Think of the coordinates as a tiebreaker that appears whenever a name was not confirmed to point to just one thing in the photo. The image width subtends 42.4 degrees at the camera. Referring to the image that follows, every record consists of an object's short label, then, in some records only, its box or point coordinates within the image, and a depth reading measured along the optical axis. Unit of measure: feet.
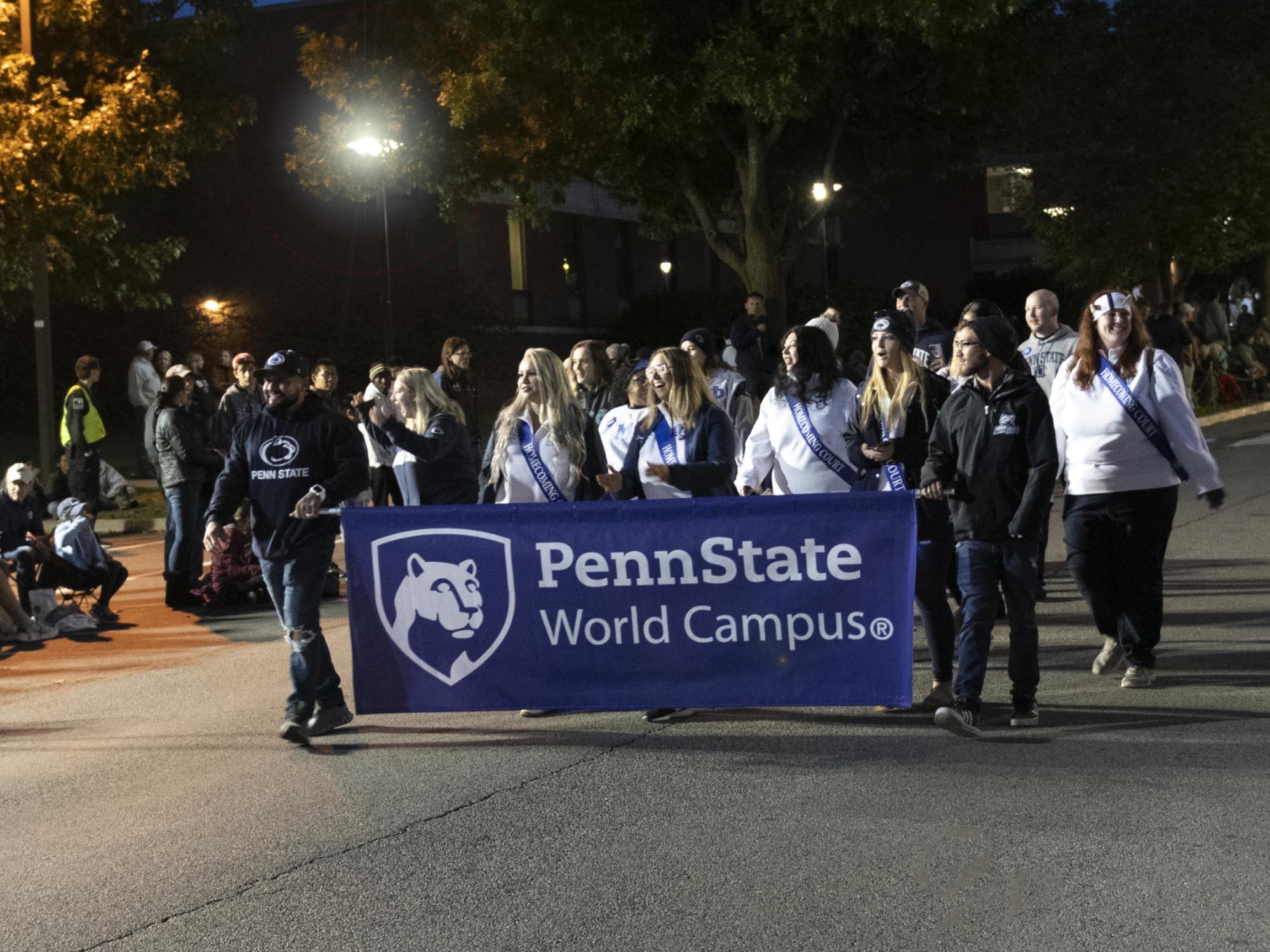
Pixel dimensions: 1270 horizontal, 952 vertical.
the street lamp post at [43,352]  67.00
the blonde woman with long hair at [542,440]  27.81
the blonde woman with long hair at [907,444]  26.08
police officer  58.90
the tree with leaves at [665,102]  78.59
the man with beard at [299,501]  25.44
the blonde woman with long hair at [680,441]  27.12
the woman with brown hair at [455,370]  43.11
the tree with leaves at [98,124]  66.64
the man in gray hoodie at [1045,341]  34.30
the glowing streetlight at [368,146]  73.77
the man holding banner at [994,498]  23.80
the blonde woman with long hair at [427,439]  28.81
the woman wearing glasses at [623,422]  30.81
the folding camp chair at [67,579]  39.83
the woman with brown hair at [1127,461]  26.25
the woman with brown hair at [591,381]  39.63
